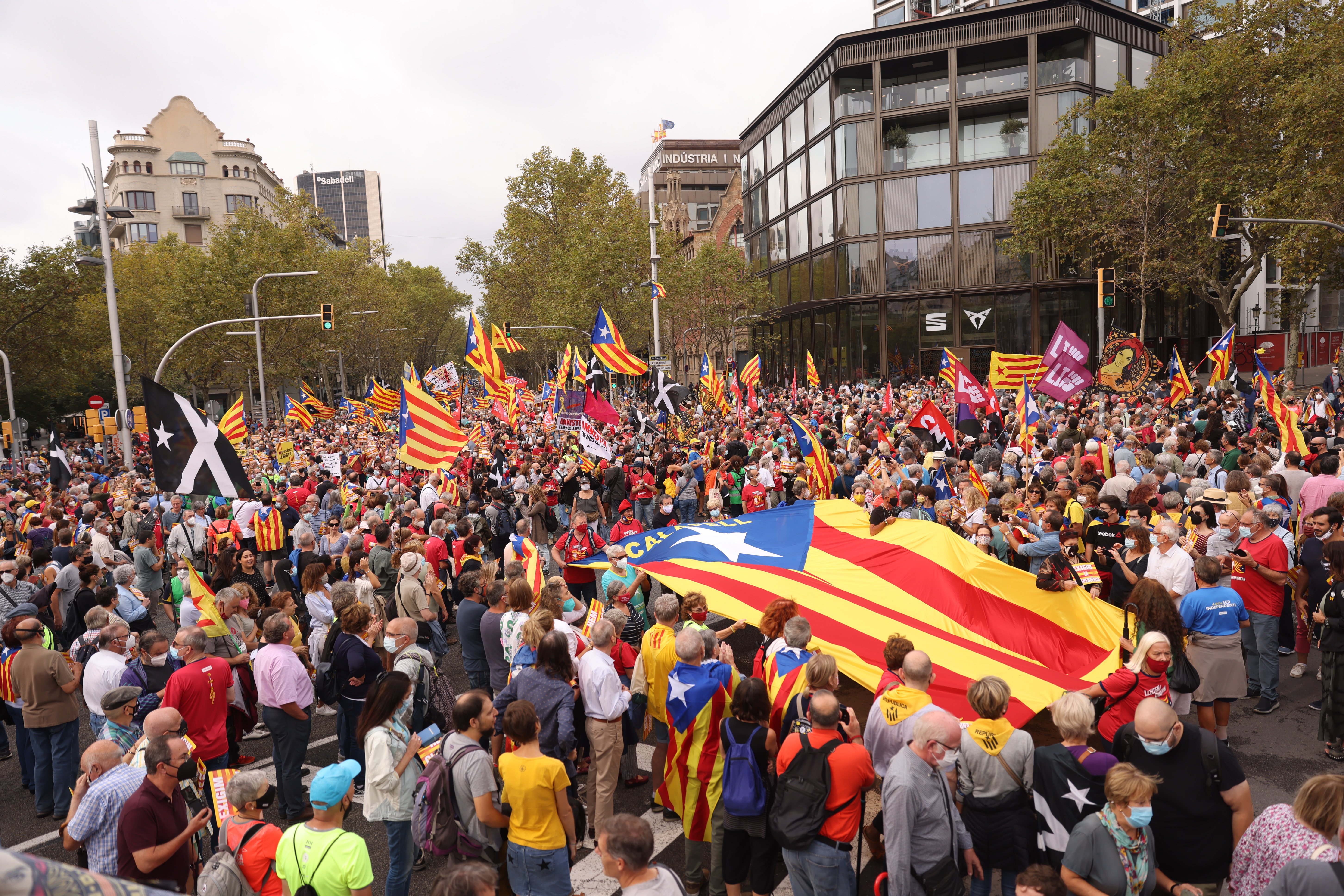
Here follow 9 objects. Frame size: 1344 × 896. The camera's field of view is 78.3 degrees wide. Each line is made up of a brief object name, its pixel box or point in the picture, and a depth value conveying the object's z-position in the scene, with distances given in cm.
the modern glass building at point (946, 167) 4012
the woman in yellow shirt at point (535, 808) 445
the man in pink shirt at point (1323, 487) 869
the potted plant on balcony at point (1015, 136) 4066
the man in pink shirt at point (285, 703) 634
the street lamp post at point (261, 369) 2871
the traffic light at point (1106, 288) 2103
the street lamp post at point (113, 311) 1952
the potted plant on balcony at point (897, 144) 4288
